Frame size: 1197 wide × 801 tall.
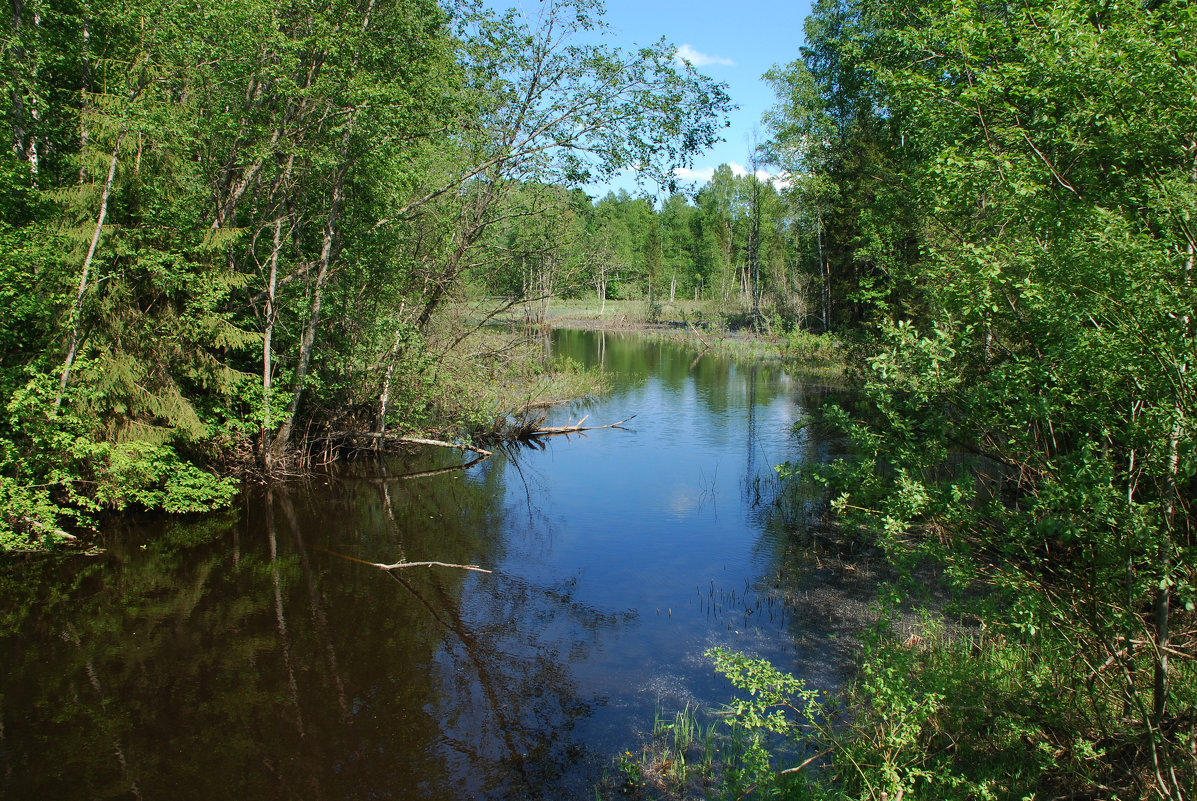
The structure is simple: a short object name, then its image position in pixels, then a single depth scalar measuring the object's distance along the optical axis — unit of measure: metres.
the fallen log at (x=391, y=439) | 17.02
